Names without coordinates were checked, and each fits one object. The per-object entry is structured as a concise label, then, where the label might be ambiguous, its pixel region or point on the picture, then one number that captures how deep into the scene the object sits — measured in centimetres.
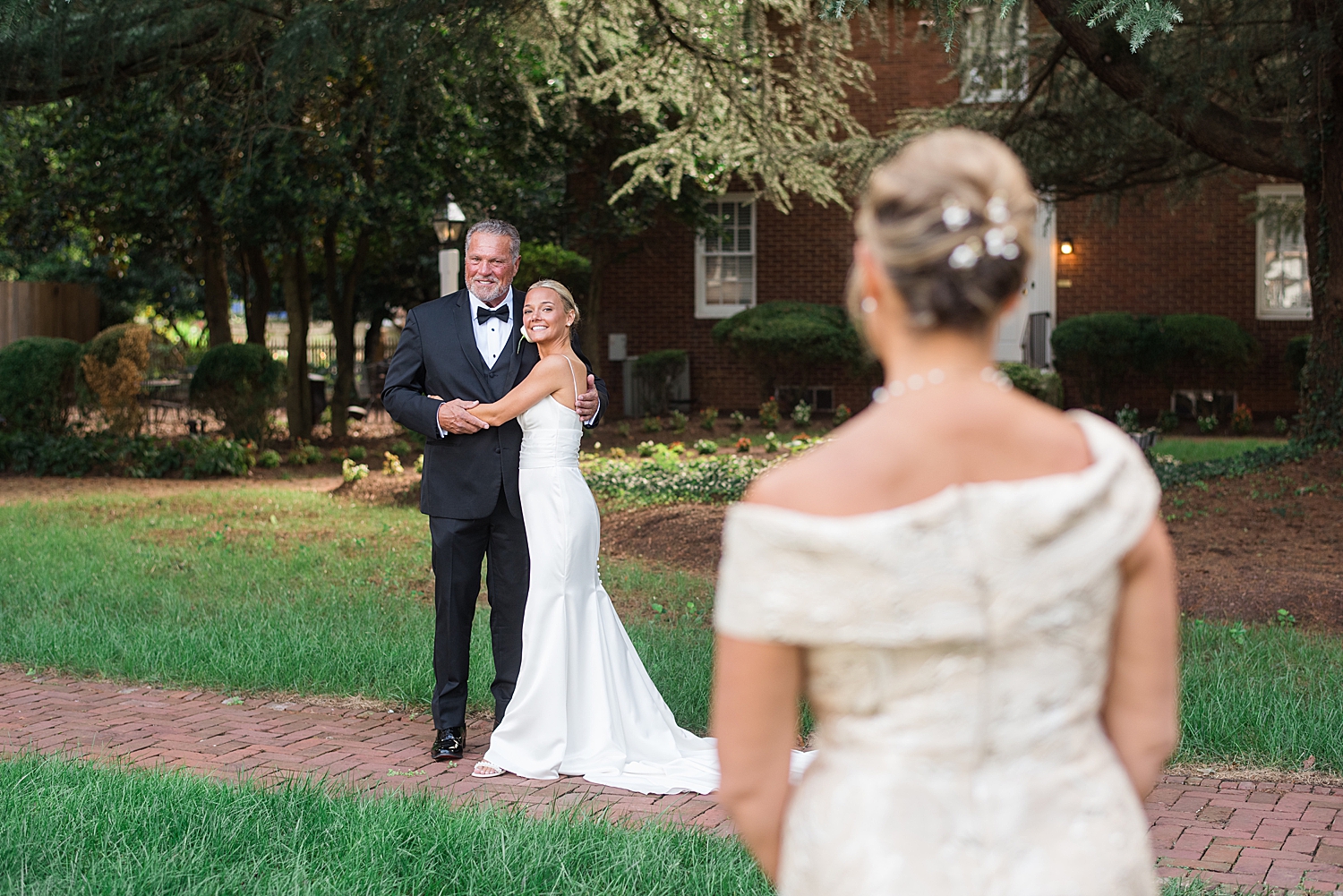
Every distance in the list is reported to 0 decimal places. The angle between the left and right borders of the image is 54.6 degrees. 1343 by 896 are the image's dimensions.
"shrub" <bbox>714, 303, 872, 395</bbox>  1930
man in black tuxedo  532
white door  2048
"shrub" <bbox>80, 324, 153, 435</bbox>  1572
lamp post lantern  1304
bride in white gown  507
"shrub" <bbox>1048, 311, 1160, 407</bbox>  1909
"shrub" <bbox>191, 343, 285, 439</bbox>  1661
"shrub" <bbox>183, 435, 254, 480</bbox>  1580
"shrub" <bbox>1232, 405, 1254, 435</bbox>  1859
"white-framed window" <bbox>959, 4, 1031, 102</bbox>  1348
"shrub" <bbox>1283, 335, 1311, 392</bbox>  1859
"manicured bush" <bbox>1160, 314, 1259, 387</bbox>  1884
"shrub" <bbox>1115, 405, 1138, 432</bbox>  1711
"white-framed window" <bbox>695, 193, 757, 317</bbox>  2156
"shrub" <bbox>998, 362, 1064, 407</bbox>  1755
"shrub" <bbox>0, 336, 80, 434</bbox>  1572
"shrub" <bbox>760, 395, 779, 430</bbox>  1888
